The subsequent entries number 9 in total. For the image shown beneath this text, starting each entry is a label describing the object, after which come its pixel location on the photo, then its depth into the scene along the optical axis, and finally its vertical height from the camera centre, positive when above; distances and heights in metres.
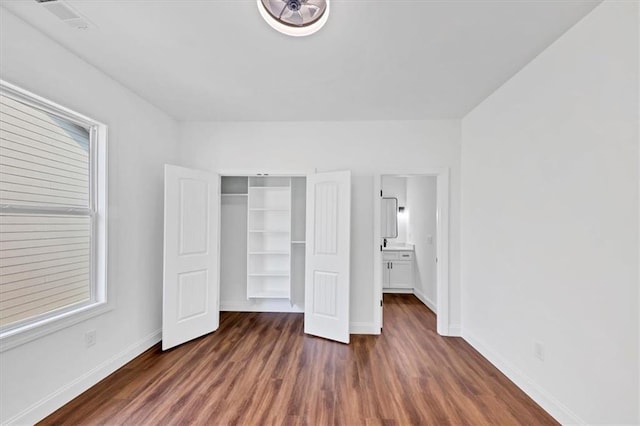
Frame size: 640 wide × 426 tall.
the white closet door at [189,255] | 3.14 -0.53
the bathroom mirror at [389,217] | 5.95 -0.09
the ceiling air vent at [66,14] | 1.73 +1.29
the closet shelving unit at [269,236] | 4.24 -0.37
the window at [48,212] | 1.87 -0.01
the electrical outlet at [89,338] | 2.35 -1.09
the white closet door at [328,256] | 3.38 -0.54
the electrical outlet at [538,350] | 2.18 -1.09
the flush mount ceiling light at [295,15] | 1.77 +1.31
